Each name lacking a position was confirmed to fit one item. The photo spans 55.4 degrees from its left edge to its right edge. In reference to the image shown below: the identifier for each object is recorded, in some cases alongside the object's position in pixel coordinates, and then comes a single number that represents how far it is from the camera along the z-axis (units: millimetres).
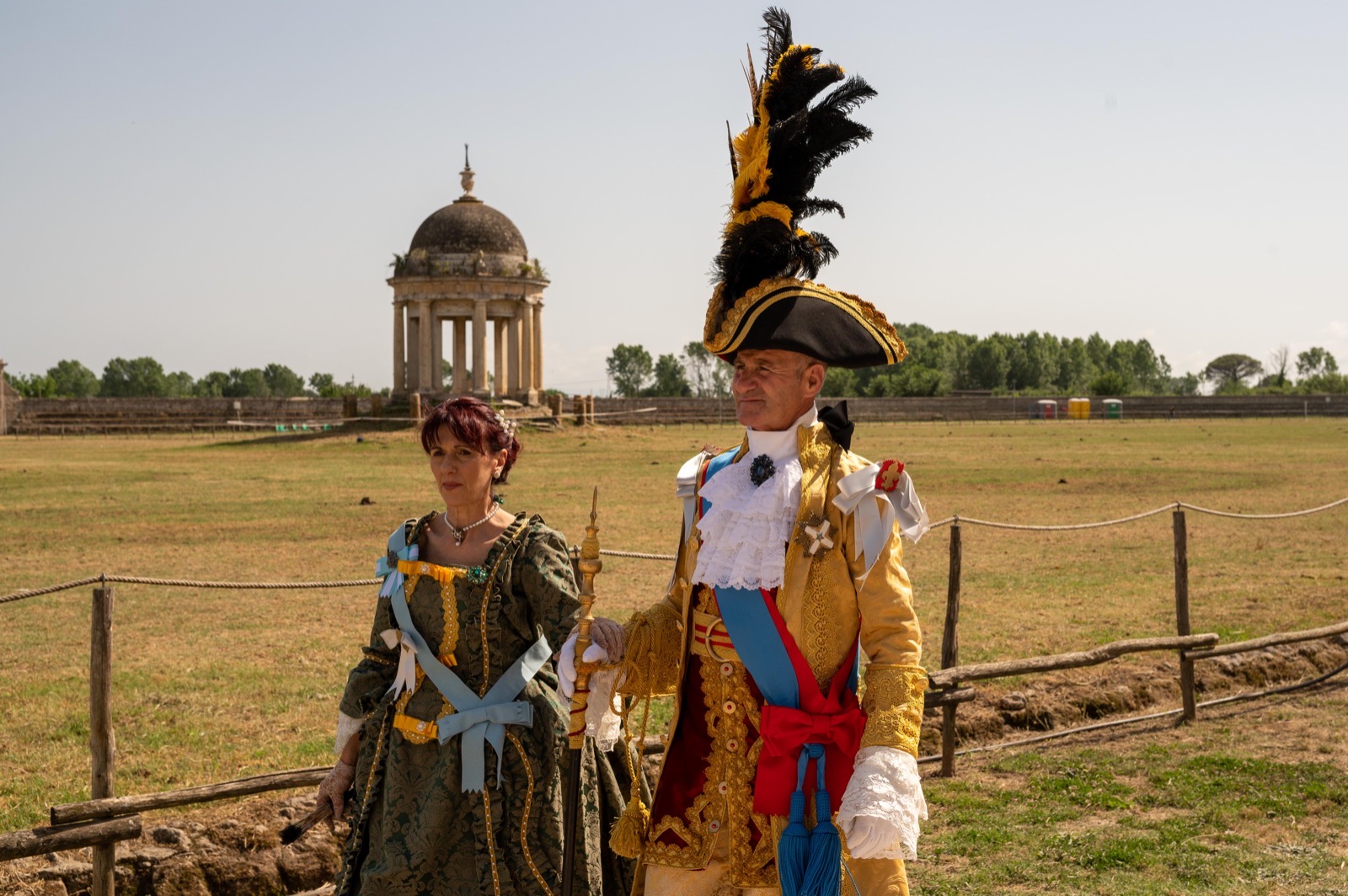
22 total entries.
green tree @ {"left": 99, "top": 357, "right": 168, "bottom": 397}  116250
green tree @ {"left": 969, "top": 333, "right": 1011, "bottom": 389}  98500
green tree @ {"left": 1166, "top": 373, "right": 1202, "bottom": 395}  131938
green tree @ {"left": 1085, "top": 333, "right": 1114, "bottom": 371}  125312
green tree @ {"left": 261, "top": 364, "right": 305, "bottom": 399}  125000
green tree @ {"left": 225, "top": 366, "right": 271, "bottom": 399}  120375
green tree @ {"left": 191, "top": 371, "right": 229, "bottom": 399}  118500
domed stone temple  45188
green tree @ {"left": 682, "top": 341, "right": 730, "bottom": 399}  98125
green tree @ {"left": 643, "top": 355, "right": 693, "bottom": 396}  98688
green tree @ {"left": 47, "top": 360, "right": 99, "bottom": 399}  116375
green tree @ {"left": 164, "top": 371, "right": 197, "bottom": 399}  118062
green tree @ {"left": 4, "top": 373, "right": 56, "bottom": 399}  74688
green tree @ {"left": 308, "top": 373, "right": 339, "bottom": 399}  105244
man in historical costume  2891
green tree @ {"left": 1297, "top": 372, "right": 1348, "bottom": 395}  81750
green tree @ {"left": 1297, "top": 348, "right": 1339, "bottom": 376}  136750
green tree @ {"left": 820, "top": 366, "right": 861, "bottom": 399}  79250
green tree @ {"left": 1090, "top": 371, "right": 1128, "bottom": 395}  89719
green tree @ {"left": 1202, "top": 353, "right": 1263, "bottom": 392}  148000
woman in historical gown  3559
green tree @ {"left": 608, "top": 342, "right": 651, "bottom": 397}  118750
